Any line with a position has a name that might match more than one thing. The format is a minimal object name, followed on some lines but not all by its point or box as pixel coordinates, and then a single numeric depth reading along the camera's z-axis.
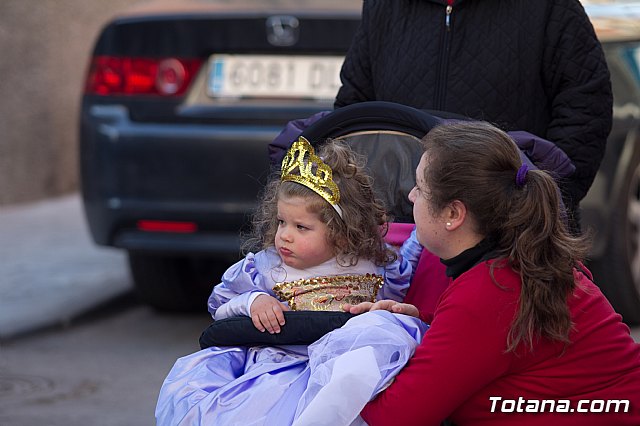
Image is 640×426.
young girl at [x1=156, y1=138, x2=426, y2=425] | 5.64
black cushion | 5.59
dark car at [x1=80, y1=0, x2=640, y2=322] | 11.10
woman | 5.12
